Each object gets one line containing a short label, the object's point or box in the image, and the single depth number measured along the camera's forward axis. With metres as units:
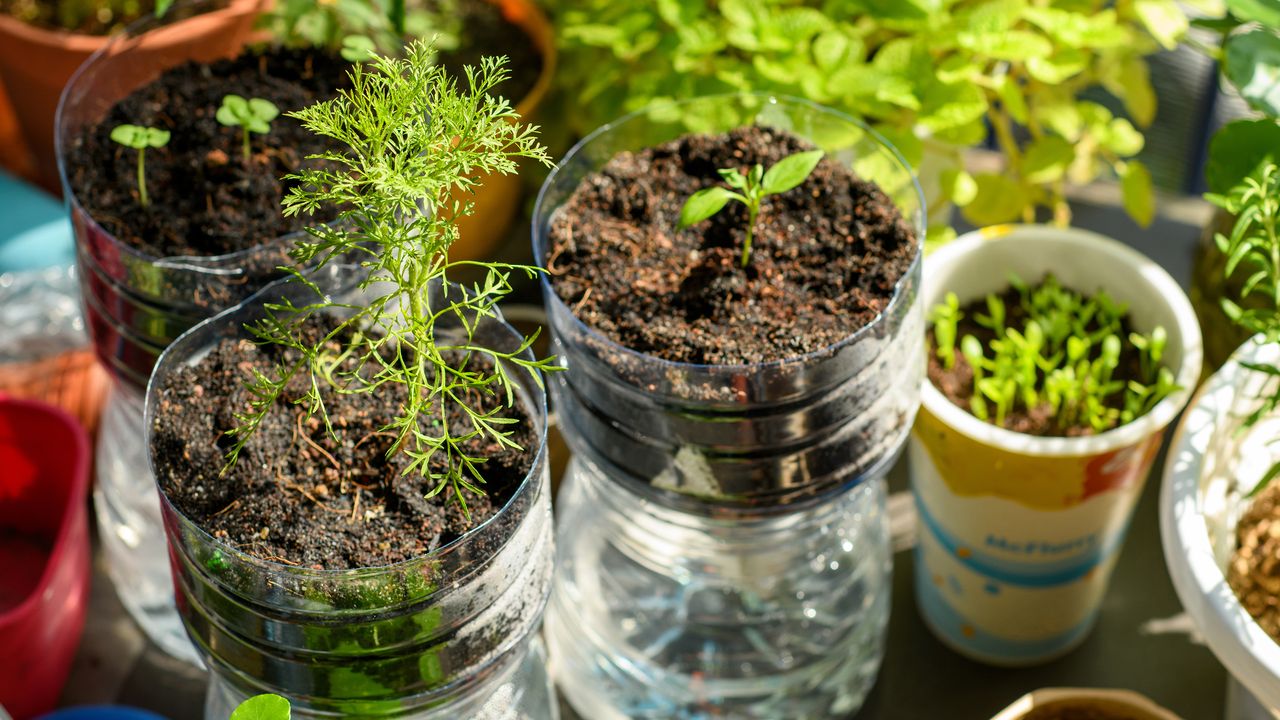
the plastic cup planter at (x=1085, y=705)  0.84
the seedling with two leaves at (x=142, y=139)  0.77
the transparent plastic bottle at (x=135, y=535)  0.99
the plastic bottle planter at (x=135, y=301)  0.75
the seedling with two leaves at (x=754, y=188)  0.70
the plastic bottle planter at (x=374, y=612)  0.60
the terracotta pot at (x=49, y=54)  0.92
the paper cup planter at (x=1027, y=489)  0.86
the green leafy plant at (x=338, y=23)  0.90
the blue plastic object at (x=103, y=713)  0.85
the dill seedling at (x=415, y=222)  0.60
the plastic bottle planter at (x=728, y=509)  0.69
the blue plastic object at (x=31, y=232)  1.13
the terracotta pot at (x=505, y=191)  1.03
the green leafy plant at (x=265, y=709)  0.57
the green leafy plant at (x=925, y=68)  0.93
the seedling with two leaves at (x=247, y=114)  0.78
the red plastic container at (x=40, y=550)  0.87
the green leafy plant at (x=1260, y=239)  0.73
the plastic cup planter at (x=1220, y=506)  0.74
